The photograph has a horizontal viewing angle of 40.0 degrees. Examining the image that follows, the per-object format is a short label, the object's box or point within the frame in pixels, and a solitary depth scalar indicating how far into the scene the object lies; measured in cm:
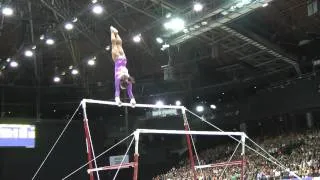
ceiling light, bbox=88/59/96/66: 2745
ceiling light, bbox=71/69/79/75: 2828
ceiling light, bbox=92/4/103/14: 2059
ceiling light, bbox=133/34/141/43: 2351
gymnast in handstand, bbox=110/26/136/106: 927
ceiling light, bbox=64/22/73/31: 2194
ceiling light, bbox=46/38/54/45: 2406
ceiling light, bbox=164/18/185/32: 2034
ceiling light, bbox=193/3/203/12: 1884
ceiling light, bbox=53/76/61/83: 2987
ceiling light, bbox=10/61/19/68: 2670
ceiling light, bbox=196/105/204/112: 3077
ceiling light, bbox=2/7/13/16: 2030
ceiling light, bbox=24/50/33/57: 2471
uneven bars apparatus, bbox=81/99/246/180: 847
